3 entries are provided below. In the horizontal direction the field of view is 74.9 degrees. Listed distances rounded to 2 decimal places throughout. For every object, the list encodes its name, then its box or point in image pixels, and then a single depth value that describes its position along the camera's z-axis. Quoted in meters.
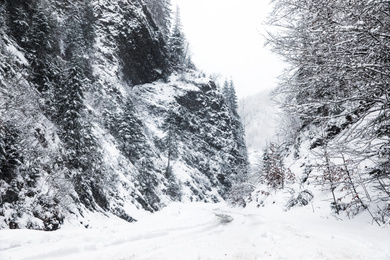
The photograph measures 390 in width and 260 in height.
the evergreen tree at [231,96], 69.94
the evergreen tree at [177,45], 58.80
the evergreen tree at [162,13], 58.20
